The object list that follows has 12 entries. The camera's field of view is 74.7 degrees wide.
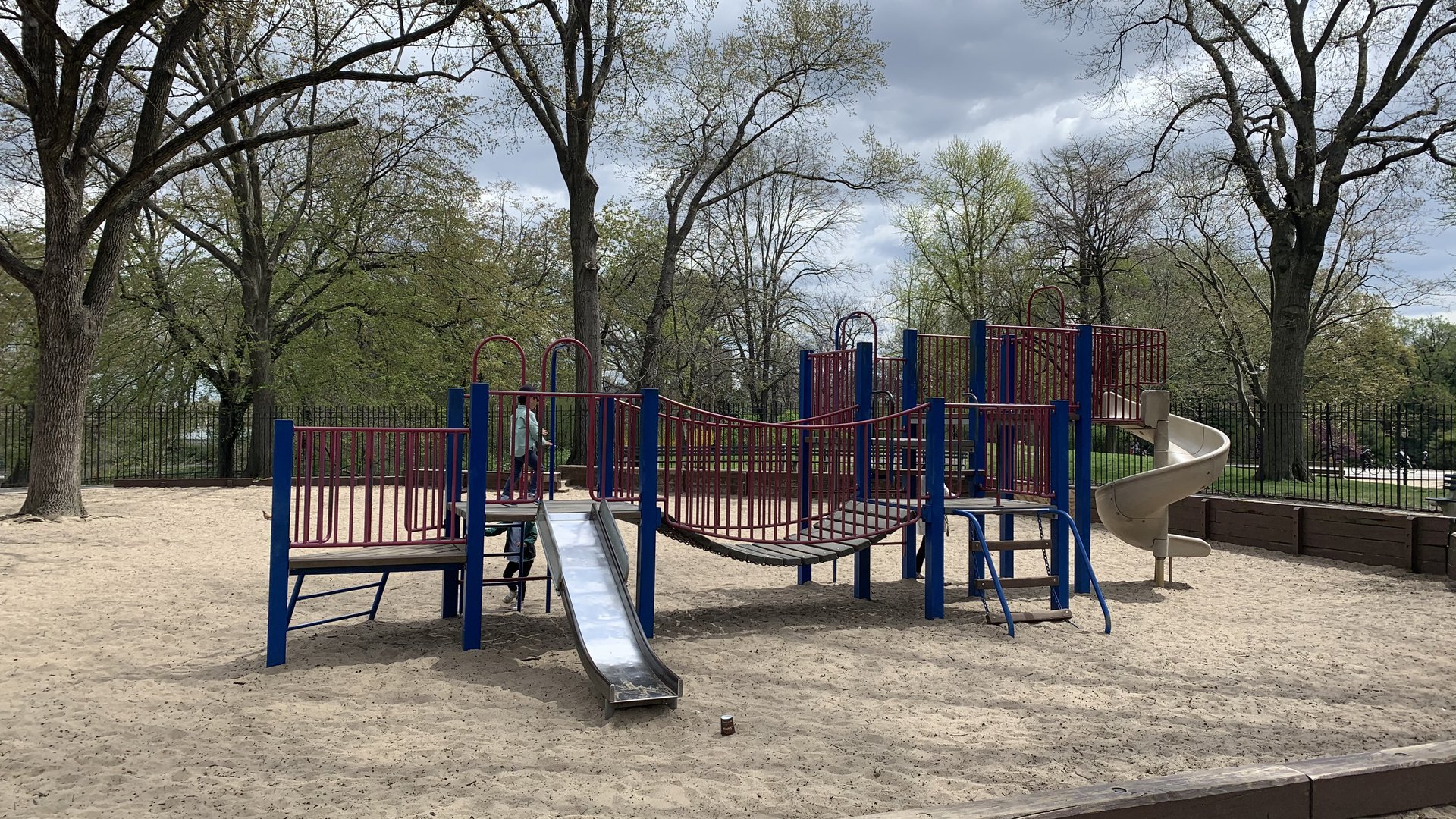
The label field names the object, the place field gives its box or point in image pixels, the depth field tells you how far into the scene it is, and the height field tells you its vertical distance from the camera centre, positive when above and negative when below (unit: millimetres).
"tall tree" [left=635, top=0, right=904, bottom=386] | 26484 +10341
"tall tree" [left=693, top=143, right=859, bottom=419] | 39594 +7009
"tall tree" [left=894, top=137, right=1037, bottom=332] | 37188 +8940
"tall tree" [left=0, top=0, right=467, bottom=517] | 13422 +4261
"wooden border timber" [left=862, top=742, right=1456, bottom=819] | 3545 -1344
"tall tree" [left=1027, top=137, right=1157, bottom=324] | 29328 +7273
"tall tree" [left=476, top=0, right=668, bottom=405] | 22641 +8144
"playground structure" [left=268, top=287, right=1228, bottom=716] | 6520 -306
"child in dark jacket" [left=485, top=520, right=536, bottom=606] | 8570 -979
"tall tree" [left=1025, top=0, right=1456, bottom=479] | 18141 +6317
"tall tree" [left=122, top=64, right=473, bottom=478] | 23938 +5573
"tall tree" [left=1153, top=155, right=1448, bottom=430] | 28438 +5442
